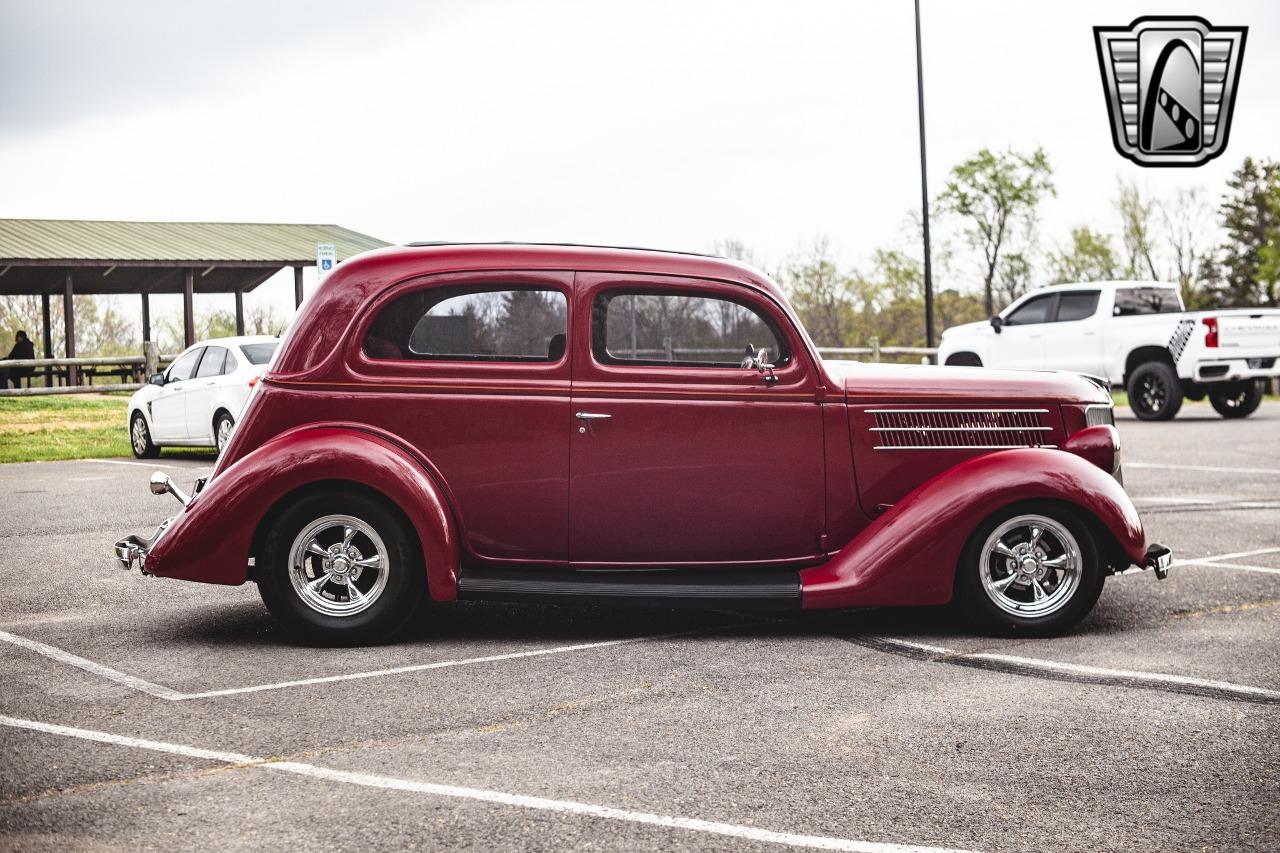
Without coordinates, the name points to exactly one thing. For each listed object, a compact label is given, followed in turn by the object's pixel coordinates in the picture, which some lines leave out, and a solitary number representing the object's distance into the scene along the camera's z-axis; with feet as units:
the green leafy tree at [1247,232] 205.87
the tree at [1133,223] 188.75
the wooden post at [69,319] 84.28
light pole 84.27
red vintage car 18.84
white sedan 48.14
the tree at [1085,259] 182.39
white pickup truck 60.49
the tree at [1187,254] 191.52
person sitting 77.00
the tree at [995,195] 164.04
